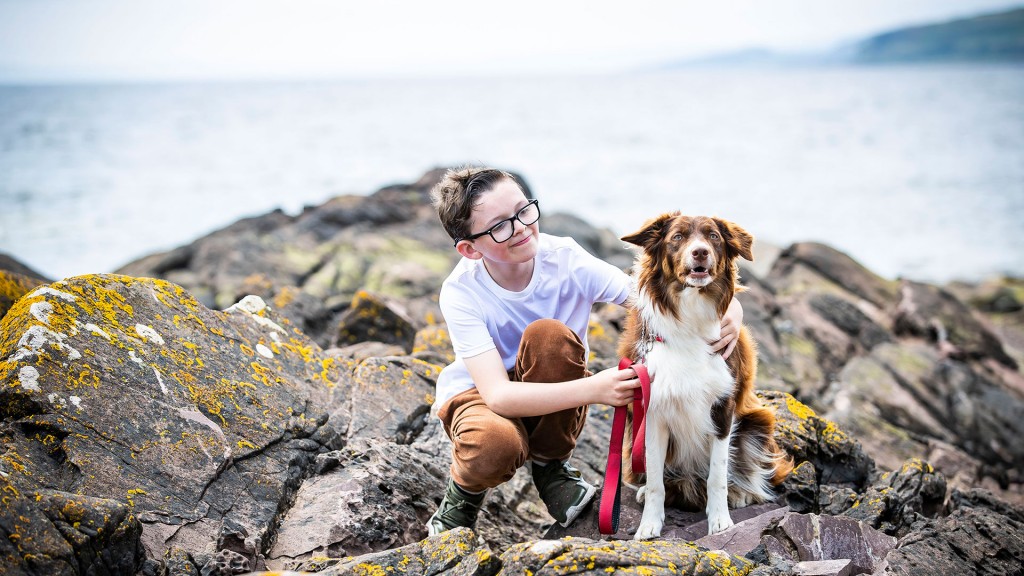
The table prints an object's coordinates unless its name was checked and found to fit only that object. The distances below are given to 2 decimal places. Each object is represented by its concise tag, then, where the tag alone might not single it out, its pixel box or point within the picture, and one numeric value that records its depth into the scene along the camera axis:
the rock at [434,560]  2.67
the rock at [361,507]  3.21
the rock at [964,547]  2.95
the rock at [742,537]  3.13
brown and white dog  3.23
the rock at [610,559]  2.57
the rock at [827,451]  4.09
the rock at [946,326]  9.17
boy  3.28
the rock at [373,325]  6.53
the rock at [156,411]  2.93
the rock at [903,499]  3.61
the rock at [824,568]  2.81
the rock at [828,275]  10.77
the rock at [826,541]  3.08
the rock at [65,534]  2.36
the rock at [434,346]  5.55
